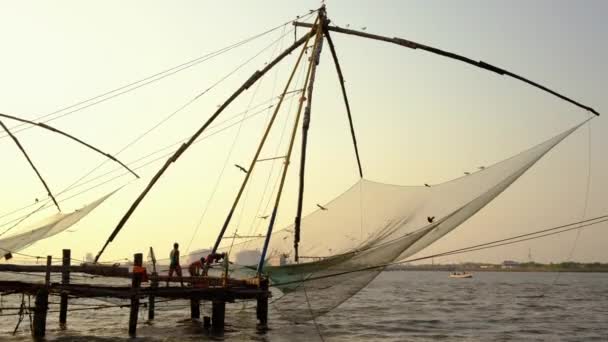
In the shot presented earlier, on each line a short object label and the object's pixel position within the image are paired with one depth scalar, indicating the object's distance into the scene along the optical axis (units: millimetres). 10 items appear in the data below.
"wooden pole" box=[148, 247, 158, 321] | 19859
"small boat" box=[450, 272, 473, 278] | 147150
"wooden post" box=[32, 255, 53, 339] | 19125
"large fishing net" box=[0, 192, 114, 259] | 17000
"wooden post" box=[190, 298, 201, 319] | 26812
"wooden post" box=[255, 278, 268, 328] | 22759
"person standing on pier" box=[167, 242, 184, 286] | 21344
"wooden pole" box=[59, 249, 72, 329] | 19331
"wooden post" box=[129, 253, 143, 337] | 19141
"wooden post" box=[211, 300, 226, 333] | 22219
